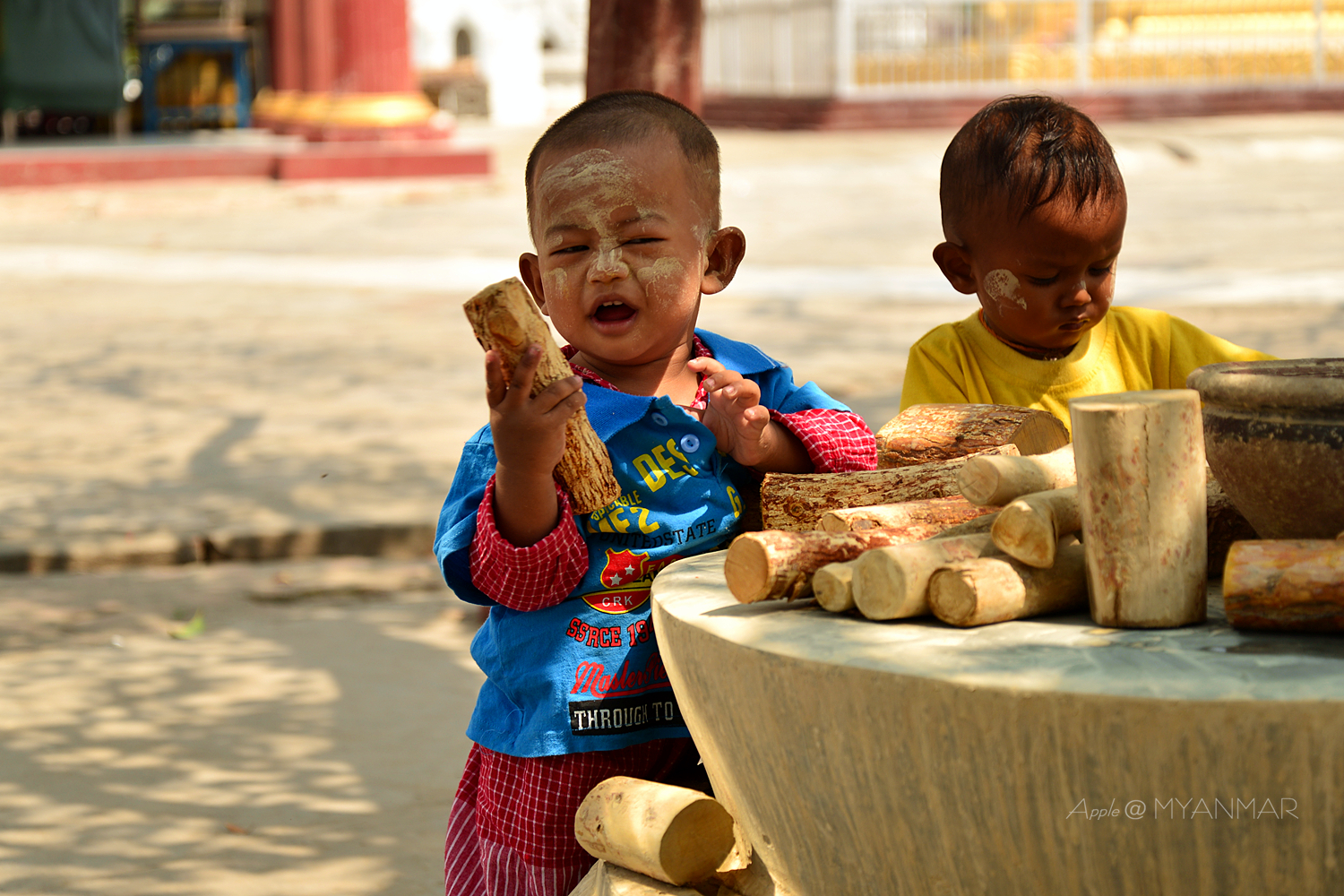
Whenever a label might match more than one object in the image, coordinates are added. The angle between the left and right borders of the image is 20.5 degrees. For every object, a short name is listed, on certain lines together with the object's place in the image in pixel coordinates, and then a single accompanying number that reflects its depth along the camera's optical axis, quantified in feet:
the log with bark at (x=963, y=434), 8.18
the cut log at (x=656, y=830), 7.70
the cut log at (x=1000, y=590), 7.31
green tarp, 61.31
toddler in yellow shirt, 8.48
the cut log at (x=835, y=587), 7.44
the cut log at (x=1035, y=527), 7.37
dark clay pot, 7.37
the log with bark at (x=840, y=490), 7.99
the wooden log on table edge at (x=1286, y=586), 7.14
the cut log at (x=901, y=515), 7.72
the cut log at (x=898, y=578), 7.33
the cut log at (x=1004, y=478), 7.58
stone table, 6.96
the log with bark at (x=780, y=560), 7.47
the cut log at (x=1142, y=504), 7.25
